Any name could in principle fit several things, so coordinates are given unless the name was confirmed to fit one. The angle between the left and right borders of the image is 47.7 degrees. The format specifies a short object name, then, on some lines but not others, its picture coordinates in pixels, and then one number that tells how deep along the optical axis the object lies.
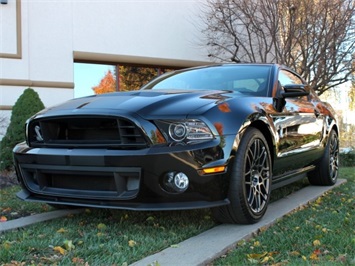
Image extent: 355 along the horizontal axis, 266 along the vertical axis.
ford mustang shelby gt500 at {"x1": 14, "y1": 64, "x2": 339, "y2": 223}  2.86
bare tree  9.59
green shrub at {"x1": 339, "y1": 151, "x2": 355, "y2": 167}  10.26
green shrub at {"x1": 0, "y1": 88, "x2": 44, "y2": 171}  6.67
